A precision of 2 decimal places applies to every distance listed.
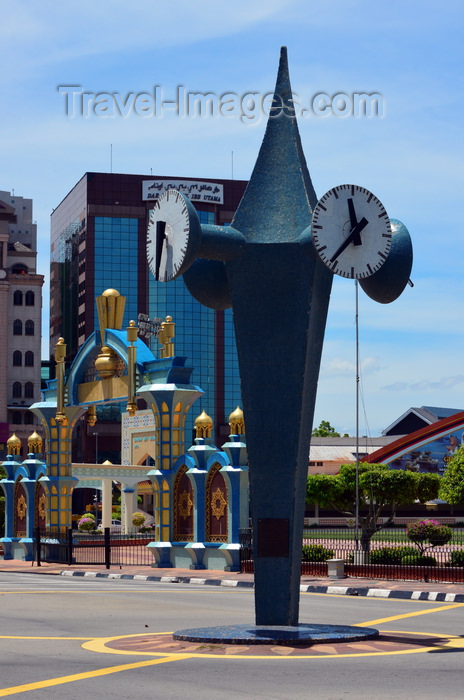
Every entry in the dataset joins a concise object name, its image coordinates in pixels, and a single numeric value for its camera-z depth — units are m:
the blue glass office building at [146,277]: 125.31
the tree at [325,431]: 132.50
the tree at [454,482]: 51.06
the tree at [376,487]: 55.88
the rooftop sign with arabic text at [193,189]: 126.94
